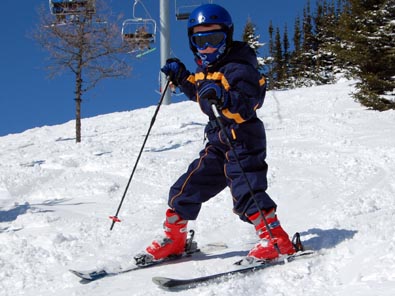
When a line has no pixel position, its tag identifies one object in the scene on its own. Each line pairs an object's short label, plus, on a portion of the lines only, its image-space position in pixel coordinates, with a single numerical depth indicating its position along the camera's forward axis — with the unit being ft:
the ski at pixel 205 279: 9.46
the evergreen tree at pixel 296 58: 158.60
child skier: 10.62
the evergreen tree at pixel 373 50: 50.98
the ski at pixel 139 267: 10.49
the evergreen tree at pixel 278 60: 180.72
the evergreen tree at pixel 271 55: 165.89
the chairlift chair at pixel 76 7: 52.75
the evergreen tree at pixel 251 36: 134.00
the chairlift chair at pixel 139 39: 56.21
